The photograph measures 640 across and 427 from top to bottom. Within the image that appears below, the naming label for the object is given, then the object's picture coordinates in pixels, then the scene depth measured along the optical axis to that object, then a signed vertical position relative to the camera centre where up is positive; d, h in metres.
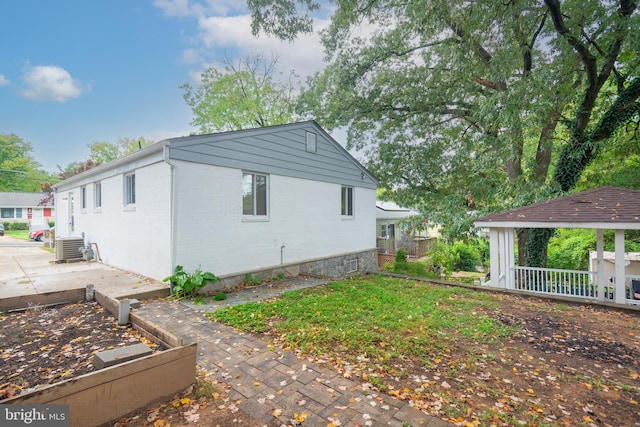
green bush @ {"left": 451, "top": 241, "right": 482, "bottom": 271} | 17.00 -2.71
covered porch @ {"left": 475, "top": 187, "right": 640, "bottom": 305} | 6.36 -0.25
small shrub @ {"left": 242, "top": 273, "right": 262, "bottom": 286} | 7.53 -1.70
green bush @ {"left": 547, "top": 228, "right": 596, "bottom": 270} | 13.99 -2.00
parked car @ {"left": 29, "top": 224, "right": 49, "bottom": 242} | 20.32 -1.07
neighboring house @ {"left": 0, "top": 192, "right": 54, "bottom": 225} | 30.39 +1.30
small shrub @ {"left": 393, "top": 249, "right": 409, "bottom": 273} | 12.13 -2.11
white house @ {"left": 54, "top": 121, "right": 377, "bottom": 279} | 6.46 +0.38
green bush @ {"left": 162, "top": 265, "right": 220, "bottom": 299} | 6.05 -1.37
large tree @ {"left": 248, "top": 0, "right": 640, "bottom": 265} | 7.16 +4.32
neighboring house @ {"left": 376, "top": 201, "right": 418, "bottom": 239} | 19.27 -0.40
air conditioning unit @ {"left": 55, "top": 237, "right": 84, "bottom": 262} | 9.70 -1.00
